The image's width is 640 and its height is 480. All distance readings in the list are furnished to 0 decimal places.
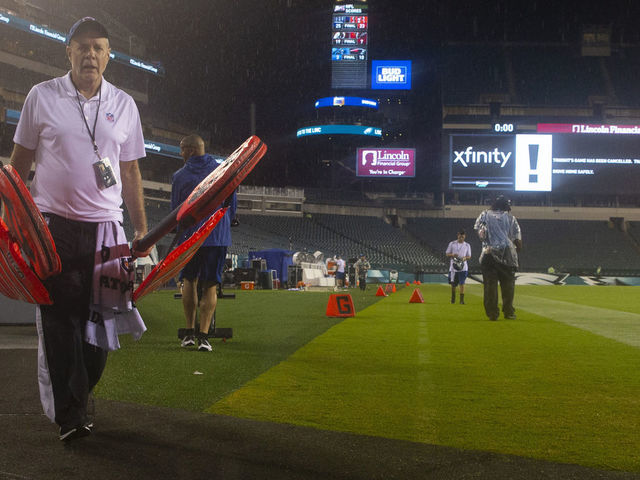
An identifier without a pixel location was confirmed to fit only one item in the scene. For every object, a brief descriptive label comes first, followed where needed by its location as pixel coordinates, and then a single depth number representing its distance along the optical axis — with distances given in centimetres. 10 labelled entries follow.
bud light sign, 5691
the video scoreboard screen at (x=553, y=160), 4578
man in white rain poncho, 1163
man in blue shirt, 634
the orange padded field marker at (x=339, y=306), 1209
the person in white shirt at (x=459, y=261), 1739
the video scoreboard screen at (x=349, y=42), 5588
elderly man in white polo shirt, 317
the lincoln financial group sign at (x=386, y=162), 5434
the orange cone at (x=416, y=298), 1775
